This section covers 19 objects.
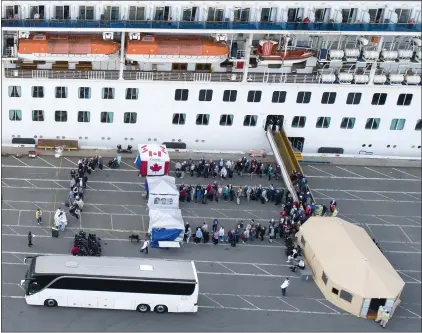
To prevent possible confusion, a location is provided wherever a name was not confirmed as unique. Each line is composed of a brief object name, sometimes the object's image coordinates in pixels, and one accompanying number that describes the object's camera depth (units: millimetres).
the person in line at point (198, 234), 39750
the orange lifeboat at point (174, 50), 45125
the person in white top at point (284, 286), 36250
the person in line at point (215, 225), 40531
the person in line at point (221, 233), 39969
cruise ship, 45219
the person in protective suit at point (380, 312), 34906
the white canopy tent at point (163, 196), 41506
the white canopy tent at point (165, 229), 38656
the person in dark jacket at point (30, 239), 38312
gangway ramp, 46938
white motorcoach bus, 32500
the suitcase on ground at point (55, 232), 39188
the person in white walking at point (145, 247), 38469
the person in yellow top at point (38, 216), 40156
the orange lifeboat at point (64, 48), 44406
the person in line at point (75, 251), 37156
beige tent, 35156
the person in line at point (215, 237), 39969
